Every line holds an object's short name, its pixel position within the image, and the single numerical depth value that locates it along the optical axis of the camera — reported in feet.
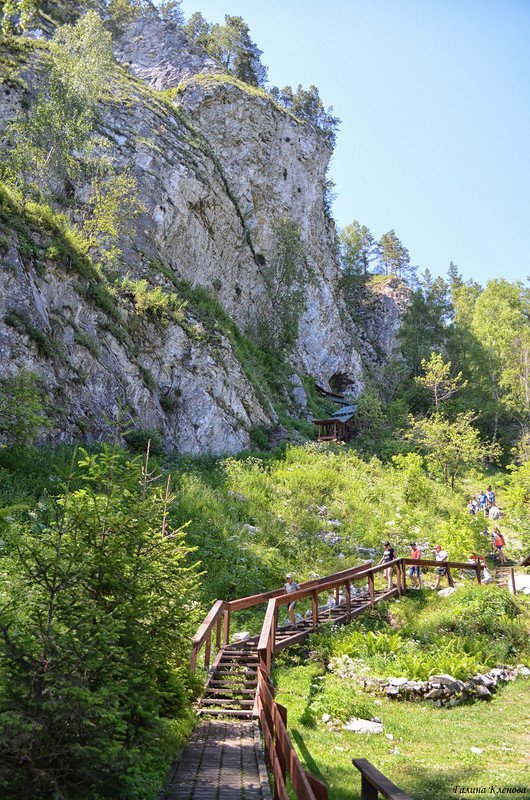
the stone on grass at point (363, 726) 26.76
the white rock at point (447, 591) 48.00
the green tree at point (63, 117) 77.00
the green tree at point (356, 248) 224.94
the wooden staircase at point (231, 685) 25.21
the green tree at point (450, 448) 97.91
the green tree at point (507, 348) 142.82
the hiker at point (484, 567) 52.48
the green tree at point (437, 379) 125.70
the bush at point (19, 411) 46.52
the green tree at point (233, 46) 194.70
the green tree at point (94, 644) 12.74
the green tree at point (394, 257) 262.26
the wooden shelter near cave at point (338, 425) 119.55
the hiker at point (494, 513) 74.90
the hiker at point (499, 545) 61.05
